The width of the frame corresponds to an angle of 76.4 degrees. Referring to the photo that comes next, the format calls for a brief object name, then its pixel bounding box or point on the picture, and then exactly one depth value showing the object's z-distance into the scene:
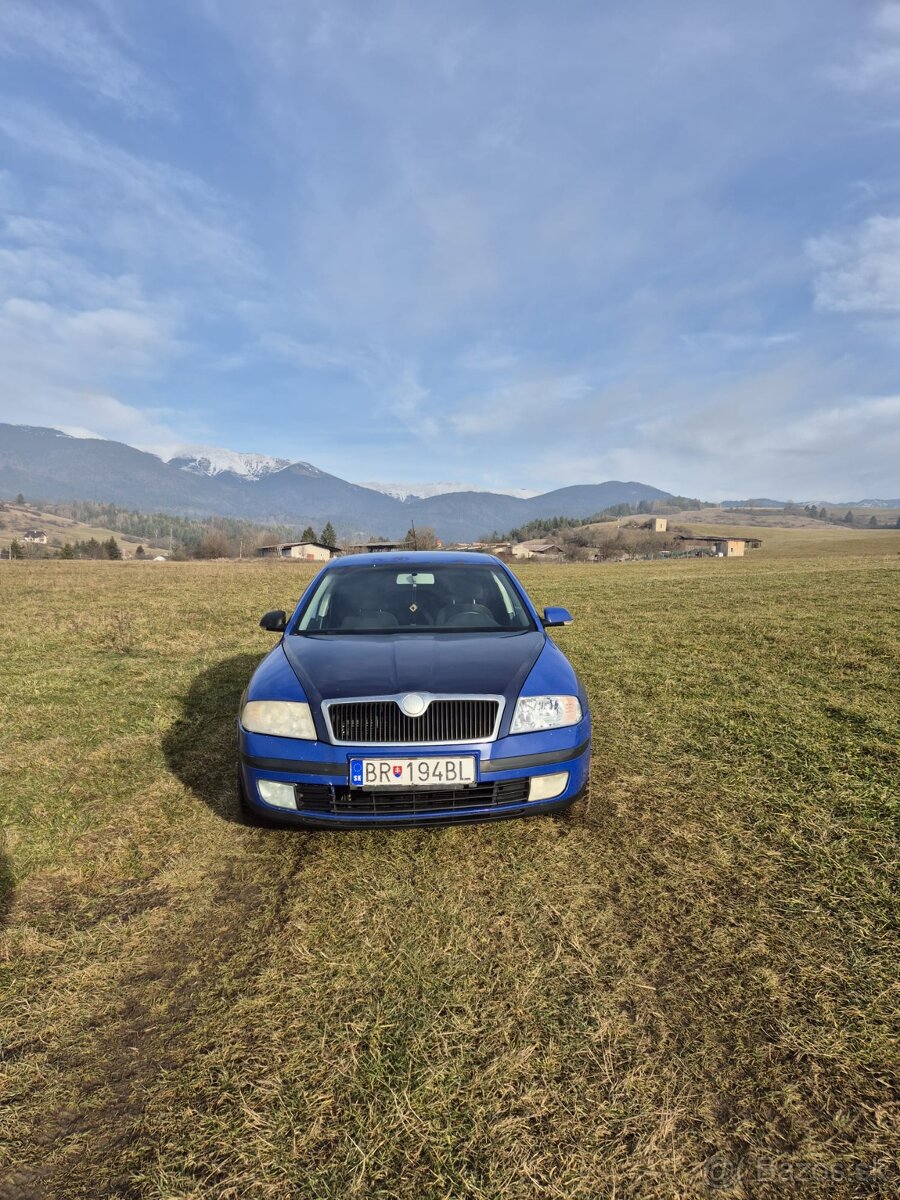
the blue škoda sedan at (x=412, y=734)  2.75
